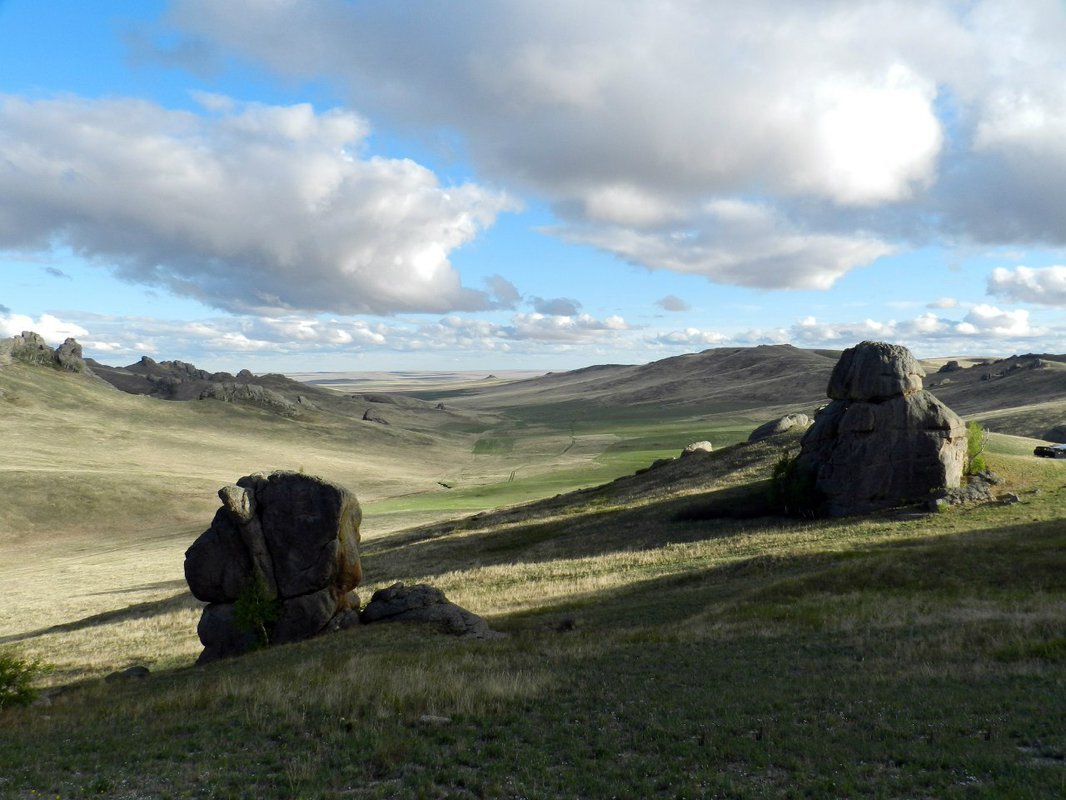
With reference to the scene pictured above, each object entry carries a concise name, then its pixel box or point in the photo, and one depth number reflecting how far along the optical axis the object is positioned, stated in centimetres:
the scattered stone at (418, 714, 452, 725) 1391
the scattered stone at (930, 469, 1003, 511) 4606
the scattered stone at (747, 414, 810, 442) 8032
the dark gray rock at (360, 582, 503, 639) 2678
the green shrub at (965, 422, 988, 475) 5062
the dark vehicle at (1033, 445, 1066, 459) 6009
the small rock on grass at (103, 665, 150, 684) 2605
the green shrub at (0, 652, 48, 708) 2064
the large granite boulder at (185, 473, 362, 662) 3019
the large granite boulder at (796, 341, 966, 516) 4831
